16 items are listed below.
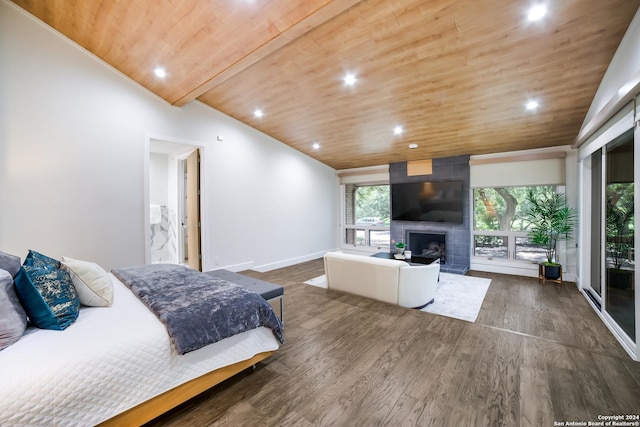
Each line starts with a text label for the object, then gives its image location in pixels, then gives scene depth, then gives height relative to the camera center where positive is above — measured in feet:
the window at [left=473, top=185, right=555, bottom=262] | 17.26 -0.86
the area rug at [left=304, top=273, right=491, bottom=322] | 11.32 -4.12
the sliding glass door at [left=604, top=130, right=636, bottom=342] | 8.57 -0.74
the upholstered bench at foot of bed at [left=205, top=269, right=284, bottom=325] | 8.75 -2.55
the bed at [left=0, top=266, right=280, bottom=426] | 4.02 -2.75
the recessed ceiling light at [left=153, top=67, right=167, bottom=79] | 11.58 +6.00
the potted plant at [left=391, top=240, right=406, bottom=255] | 16.43 -2.18
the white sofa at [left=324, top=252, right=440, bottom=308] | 11.20 -2.95
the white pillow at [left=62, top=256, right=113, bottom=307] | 6.34 -1.75
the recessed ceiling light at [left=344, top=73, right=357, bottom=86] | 11.32 +5.62
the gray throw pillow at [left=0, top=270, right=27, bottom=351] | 4.51 -1.82
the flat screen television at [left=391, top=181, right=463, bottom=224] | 18.88 +0.73
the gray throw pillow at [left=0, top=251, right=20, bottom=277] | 5.61 -1.12
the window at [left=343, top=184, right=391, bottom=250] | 23.52 -0.44
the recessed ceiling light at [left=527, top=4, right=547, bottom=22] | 7.44 +5.57
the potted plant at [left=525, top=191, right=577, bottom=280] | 14.98 -0.69
